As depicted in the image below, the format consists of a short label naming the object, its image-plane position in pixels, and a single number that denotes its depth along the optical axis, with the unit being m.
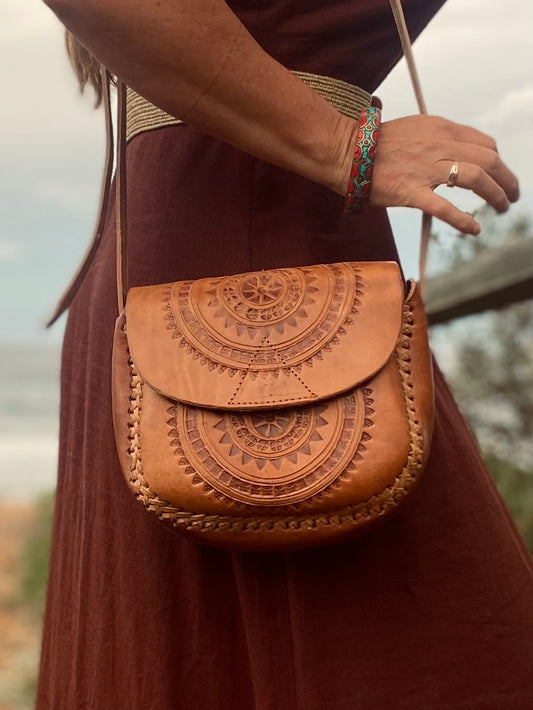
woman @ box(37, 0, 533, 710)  0.91
